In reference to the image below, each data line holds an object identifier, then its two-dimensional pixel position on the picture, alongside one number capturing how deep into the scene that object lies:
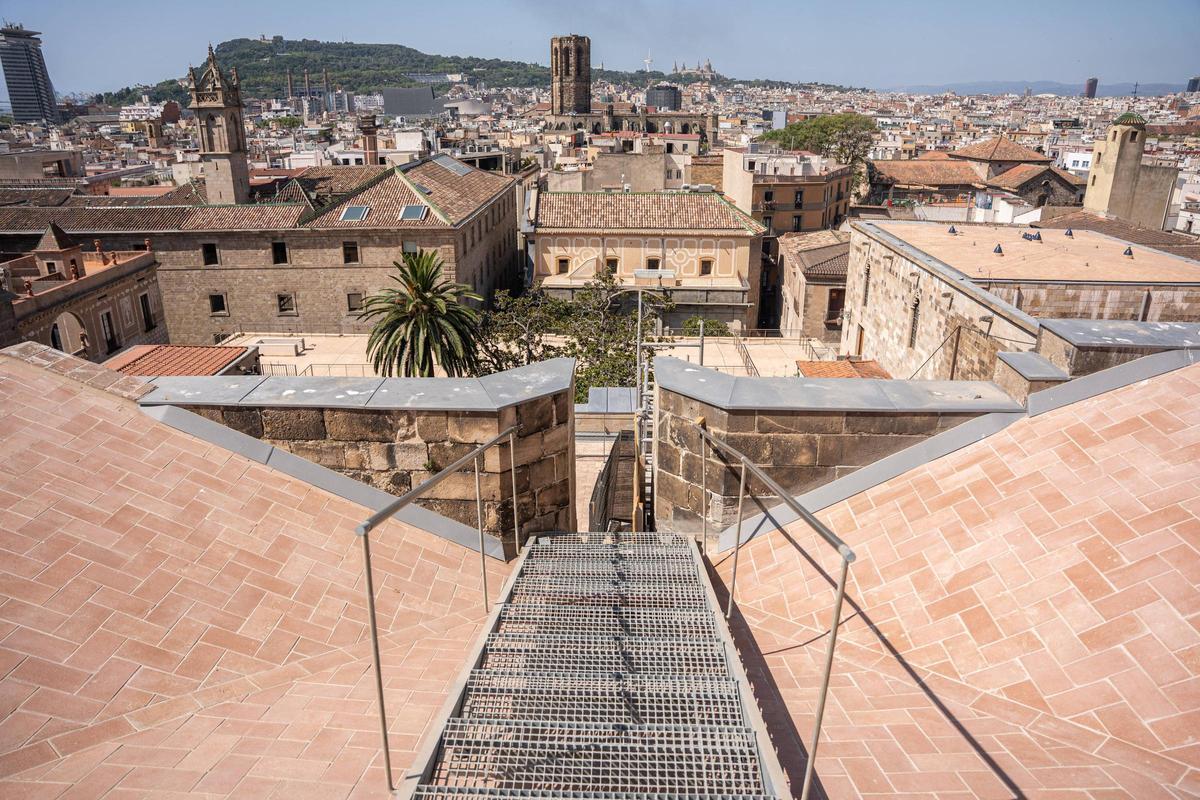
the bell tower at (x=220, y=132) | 37.03
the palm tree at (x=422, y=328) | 19.61
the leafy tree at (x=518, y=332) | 25.16
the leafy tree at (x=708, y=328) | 35.25
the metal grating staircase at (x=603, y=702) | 3.56
